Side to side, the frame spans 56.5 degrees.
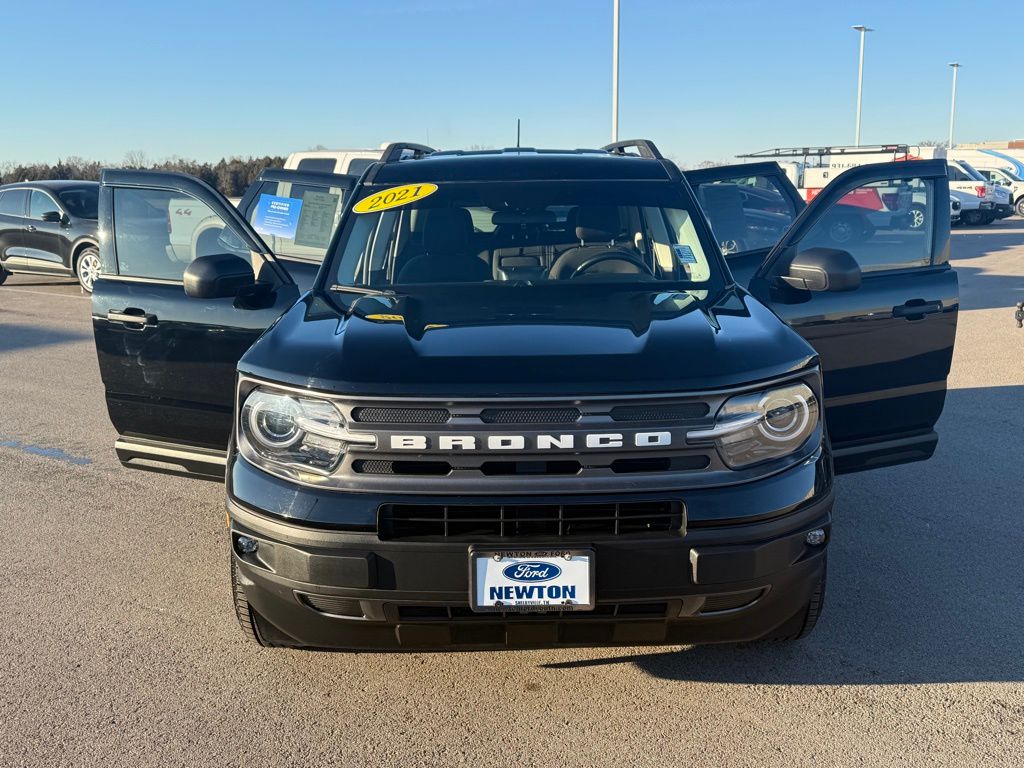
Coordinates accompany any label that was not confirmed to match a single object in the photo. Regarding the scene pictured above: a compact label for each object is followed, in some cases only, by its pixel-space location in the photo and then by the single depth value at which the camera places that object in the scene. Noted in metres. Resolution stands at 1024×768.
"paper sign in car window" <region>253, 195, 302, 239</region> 7.08
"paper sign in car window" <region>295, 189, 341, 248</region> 6.96
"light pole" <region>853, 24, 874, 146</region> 48.66
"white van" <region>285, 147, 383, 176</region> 12.38
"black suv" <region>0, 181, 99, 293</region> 15.30
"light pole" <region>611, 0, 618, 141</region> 26.78
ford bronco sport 2.74
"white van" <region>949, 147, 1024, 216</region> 37.68
